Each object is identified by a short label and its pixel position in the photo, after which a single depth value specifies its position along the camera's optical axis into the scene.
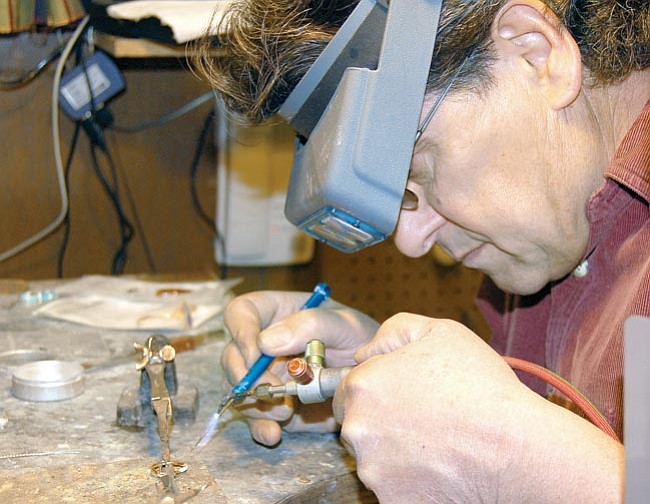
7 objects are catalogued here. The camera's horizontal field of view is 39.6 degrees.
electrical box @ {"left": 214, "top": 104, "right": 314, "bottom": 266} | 1.91
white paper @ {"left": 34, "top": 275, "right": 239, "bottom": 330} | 1.49
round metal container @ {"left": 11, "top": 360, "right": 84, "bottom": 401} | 1.18
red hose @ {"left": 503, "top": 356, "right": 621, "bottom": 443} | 0.88
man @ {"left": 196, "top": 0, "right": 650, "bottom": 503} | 0.81
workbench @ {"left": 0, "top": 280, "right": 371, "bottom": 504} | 0.95
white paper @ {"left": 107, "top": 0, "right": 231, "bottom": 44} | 1.59
